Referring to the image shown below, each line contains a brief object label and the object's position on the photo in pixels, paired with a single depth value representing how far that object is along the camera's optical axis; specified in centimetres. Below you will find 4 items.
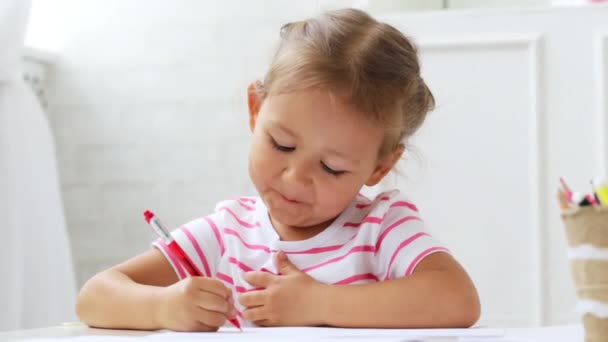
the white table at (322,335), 108
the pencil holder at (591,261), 96
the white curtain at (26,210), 224
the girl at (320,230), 130
